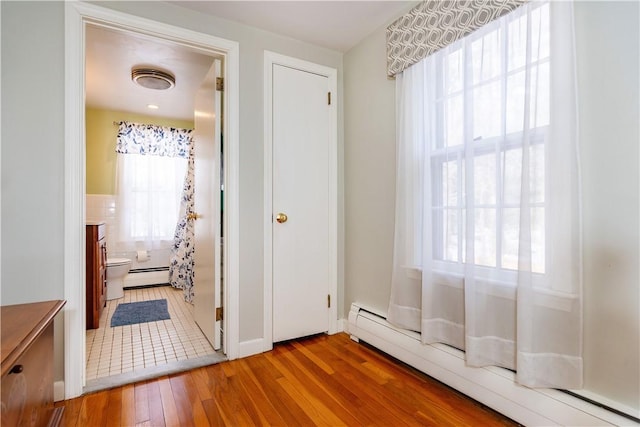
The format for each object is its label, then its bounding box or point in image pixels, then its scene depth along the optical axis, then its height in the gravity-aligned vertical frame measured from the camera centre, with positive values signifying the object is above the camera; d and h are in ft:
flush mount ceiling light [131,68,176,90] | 9.42 +4.27
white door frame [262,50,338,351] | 7.37 +0.96
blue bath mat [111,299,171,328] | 9.41 -3.30
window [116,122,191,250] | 13.60 +1.41
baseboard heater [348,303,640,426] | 3.94 -2.70
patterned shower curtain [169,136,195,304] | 11.72 -1.51
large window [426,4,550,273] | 4.35 +1.18
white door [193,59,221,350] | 7.22 +0.11
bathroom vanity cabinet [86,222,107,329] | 8.56 -1.77
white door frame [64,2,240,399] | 5.43 +0.60
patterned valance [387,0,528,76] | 4.90 +3.36
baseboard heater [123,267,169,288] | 13.42 -2.87
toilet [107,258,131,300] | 11.46 -2.36
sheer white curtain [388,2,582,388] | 4.10 +0.22
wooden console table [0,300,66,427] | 2.79 -1.65
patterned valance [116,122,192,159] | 13.53 +3.33
